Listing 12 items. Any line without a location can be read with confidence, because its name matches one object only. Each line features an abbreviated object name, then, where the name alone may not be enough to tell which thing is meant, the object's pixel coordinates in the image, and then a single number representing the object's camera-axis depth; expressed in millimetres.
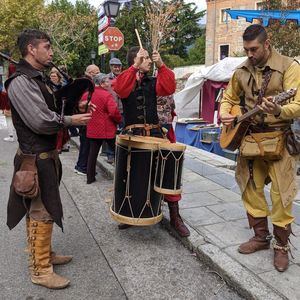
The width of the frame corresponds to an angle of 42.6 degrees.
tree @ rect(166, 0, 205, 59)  43281
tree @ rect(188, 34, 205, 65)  43562
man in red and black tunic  3684
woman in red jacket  6043
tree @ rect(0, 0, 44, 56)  26016
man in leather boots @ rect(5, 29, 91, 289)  2797
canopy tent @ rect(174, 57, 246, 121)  11648
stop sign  8430
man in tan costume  3037
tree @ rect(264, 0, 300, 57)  12164
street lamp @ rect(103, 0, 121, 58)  8734
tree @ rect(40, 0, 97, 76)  26641
